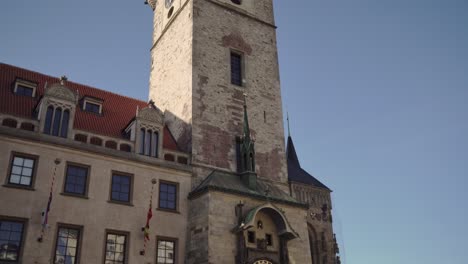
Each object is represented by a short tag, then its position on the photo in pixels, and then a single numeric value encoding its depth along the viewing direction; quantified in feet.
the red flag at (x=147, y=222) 63.45
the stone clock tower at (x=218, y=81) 78.64
